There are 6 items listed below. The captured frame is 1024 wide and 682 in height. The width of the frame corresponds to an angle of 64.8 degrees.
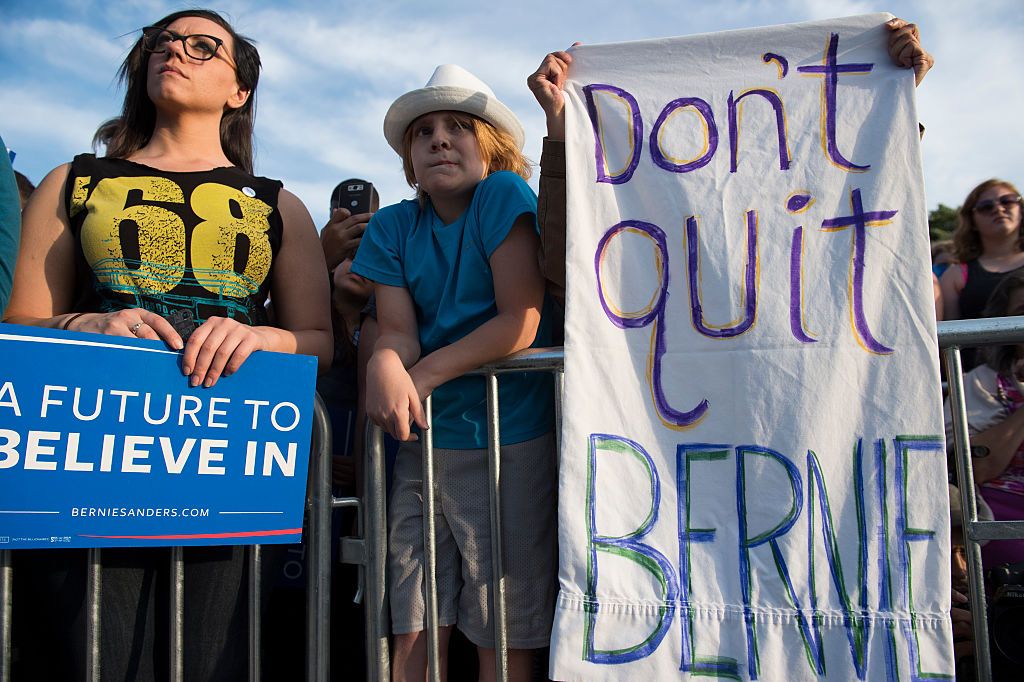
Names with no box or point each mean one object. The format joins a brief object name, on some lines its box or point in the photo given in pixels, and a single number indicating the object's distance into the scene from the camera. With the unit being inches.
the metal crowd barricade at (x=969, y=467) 70.2
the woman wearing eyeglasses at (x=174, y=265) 71.1
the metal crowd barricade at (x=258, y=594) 67.8
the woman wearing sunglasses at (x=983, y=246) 151.3
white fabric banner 69.7
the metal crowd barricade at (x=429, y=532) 78.4
